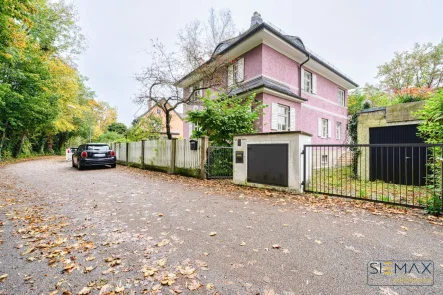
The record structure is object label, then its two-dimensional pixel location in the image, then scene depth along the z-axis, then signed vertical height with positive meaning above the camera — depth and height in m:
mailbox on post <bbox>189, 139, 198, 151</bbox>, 9.27 +0.22
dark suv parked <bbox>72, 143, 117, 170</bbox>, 12.24 -0.44
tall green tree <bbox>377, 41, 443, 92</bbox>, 22.58 +9.71
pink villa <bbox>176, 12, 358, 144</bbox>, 12.48 +5.06
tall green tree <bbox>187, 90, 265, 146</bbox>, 9.16 +1.32
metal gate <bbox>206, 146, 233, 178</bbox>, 8.95 -0.60
